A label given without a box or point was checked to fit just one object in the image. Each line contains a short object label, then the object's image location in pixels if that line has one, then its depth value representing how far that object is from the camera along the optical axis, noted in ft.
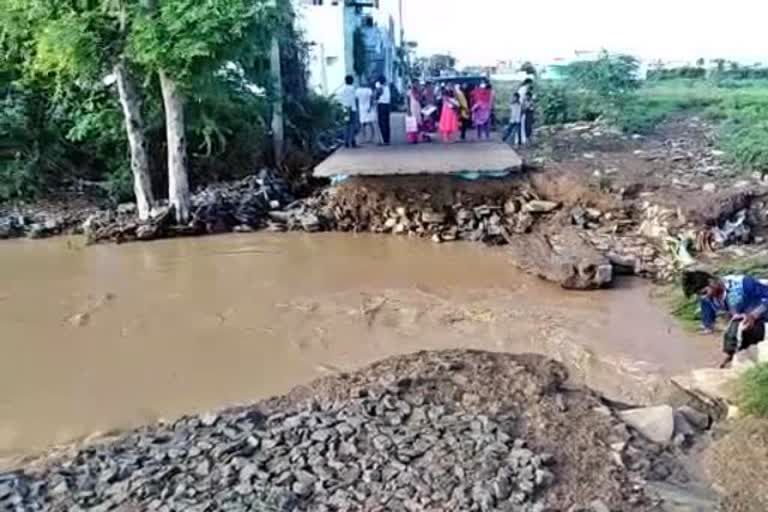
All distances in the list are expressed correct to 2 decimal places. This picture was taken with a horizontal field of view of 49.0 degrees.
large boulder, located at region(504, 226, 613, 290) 39.99
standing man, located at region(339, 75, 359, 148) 61.05
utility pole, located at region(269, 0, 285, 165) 61.41
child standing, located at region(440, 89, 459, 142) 63.31
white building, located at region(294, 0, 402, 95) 82.78
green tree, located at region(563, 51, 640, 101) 79.87
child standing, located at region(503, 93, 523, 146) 62.64
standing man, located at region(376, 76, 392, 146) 62.85
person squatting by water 27.99
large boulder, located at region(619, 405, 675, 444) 21.65
